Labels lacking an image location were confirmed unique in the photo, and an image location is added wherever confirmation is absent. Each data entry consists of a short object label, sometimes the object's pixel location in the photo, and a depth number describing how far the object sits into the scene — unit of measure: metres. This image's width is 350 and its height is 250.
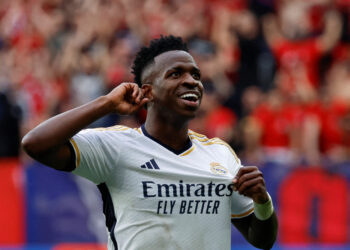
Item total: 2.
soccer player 7.14
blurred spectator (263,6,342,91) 22.17
